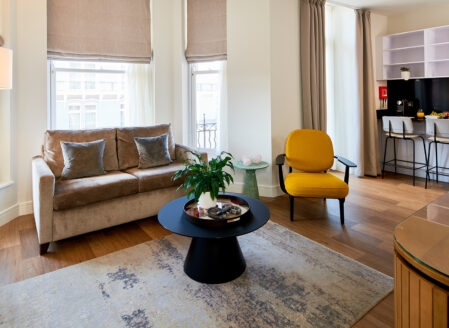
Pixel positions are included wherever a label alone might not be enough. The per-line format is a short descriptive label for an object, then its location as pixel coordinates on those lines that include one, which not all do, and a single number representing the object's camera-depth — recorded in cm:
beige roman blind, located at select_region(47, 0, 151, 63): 351
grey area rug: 171
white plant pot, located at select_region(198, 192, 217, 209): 219
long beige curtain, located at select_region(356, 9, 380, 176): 479
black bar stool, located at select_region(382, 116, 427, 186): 442
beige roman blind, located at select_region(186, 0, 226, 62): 412
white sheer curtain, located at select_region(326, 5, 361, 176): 490
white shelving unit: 460
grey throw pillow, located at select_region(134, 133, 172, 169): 346
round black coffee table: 197
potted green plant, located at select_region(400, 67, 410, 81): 483
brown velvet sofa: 250
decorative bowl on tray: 199
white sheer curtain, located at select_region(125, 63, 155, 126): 415
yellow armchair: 314
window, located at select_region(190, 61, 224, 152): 438
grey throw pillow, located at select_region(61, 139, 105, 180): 301
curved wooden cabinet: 88
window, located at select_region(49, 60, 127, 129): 371
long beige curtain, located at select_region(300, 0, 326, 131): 403
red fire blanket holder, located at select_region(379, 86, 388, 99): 525
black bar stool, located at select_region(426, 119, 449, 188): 404
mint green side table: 374
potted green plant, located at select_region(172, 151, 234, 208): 210
